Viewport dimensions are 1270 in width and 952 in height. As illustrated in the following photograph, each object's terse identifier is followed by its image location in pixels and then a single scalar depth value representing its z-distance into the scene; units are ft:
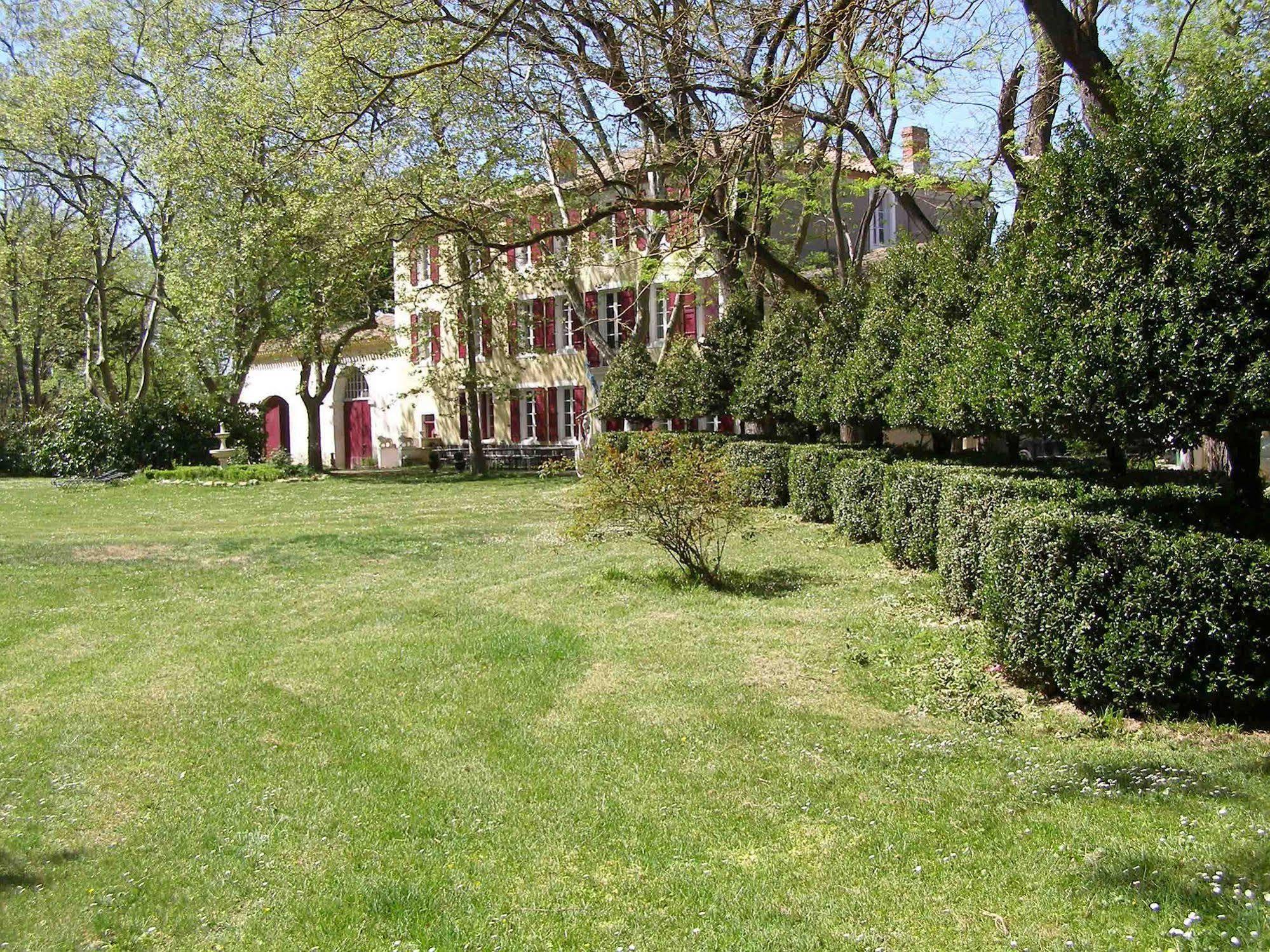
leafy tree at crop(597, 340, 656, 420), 78.95
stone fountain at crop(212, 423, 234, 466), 102.68
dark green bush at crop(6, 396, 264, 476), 103.71
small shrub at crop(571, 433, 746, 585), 31.78
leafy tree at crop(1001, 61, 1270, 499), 18.78
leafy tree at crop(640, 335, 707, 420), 68.08
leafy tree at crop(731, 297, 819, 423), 55.93
